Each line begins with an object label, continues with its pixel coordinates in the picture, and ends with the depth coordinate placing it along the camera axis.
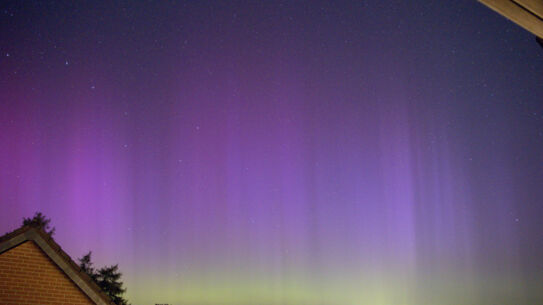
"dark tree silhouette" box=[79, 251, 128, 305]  45.12
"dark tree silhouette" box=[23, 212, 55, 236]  44.94
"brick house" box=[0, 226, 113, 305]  8.61
